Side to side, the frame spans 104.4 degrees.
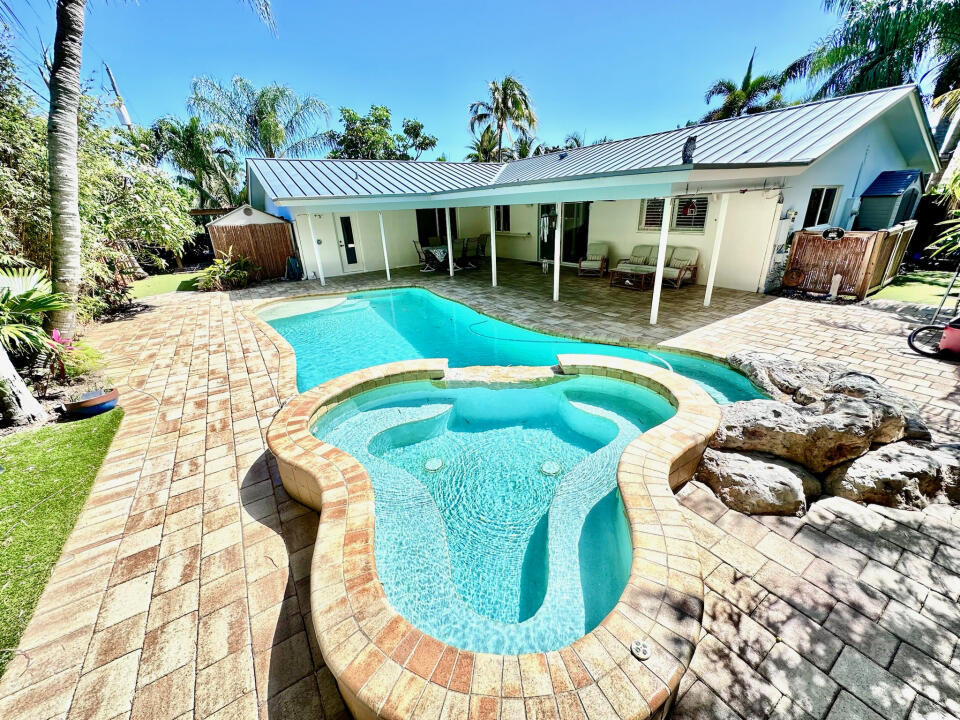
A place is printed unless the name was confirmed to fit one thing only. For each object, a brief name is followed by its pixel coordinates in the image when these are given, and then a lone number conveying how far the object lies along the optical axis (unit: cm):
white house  716
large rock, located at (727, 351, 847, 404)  452
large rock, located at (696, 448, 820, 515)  302
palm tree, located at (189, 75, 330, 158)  2216
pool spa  176
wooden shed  1217
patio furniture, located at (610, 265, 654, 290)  957
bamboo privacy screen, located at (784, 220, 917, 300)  773
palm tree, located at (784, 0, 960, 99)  1365
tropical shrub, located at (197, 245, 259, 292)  1174
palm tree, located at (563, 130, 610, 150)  3566
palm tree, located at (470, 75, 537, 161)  2061
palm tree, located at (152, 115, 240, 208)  2038
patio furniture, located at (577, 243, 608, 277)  1123
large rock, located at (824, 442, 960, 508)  305
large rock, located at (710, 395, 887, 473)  345
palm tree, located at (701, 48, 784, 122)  2105
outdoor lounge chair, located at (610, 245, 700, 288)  931
